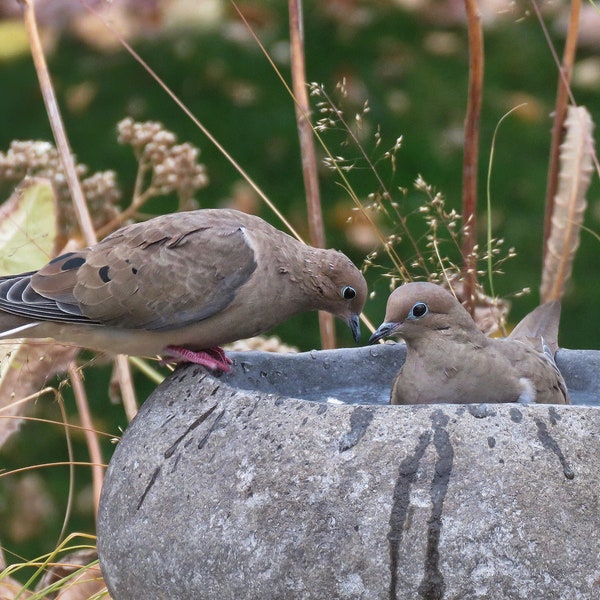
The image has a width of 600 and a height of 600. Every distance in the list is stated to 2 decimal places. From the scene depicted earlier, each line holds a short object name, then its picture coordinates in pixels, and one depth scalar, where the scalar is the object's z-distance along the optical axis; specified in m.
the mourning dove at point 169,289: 5.85
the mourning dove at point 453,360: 5.41
